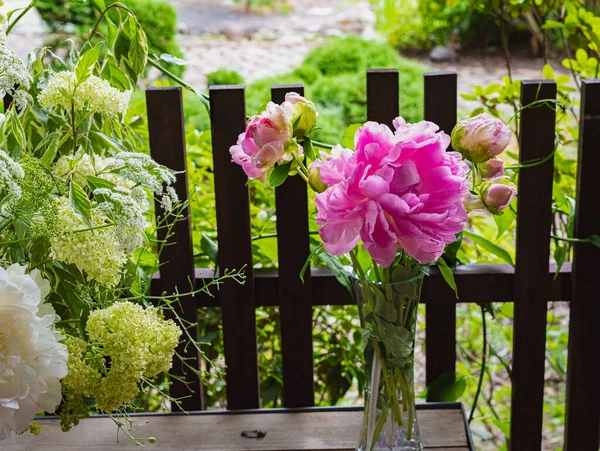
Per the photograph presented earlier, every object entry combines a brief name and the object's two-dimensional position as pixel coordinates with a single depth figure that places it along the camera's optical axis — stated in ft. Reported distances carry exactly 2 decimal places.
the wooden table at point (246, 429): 4.11
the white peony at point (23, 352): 2.81
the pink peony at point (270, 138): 3.10
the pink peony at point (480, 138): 3.20
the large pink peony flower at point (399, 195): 2.88
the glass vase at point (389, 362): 3.45
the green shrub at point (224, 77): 11.98
